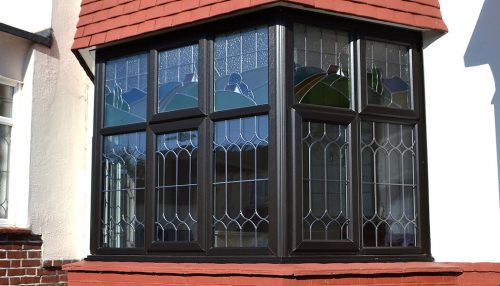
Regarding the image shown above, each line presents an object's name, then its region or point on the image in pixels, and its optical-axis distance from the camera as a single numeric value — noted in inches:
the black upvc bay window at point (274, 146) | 240.8
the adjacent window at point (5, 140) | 301.7
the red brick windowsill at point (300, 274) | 226.1
